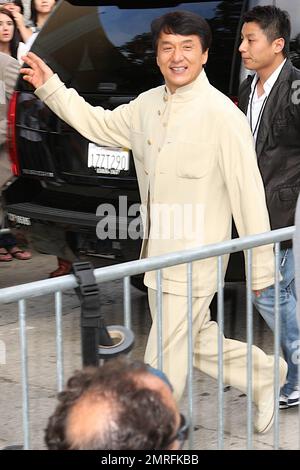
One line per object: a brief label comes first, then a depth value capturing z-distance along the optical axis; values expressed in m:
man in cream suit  4.55
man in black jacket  5.17
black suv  6.05
